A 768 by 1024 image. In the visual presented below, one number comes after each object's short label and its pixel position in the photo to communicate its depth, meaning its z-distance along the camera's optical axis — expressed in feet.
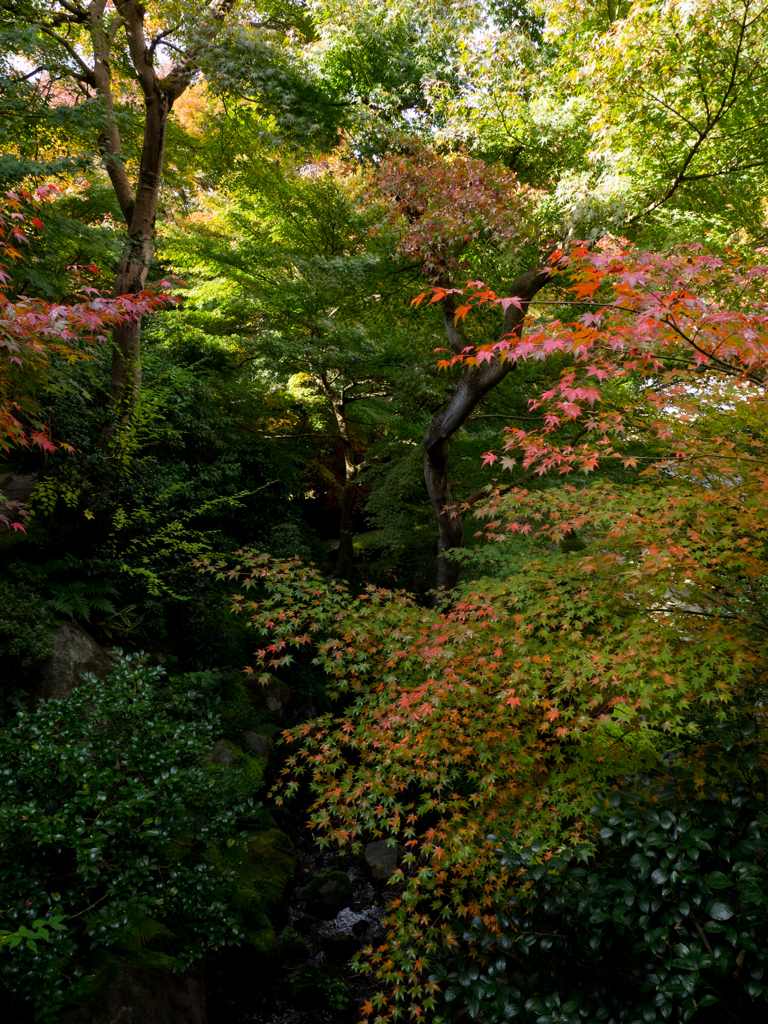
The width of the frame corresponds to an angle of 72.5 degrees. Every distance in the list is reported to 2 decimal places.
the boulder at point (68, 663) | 16.74
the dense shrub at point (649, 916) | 7.75
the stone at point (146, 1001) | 10.57
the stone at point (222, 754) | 20.44
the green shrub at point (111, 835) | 9.45
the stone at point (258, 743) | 22.61
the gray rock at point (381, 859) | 20.45
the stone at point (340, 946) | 17.06
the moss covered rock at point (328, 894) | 18.75
